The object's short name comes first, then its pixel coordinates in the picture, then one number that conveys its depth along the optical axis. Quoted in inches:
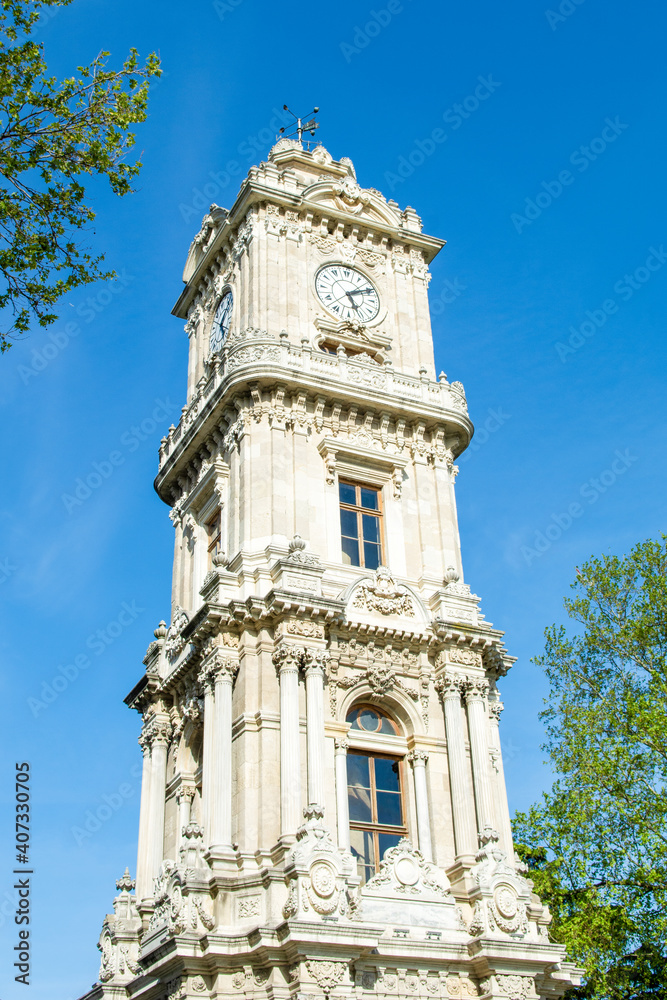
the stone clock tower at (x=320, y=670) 874.8
